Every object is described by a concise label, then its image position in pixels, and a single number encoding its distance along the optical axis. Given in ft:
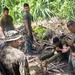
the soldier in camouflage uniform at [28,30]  18.17
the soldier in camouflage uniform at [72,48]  12.23
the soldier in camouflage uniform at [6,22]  18.43
